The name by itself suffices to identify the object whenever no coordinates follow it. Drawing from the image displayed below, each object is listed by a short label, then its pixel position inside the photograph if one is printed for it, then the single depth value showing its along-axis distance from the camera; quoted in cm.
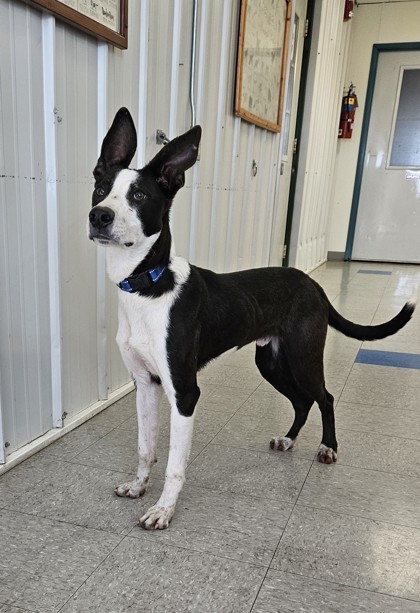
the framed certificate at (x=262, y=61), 338
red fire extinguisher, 746
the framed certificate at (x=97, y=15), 172
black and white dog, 142
